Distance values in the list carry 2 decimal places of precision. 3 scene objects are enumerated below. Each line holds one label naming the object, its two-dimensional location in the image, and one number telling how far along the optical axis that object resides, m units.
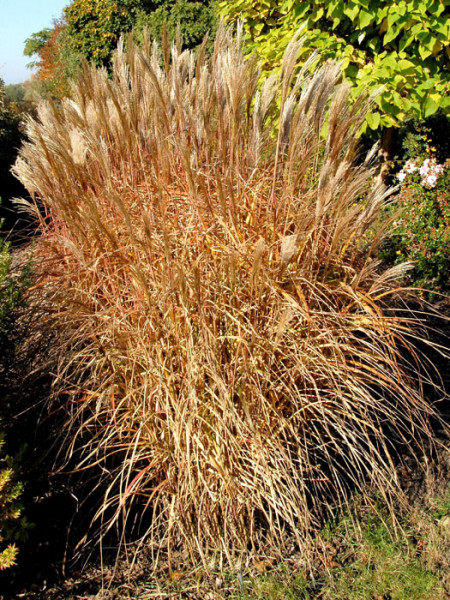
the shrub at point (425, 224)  4.03
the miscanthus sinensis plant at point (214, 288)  2.12
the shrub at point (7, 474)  1.81
